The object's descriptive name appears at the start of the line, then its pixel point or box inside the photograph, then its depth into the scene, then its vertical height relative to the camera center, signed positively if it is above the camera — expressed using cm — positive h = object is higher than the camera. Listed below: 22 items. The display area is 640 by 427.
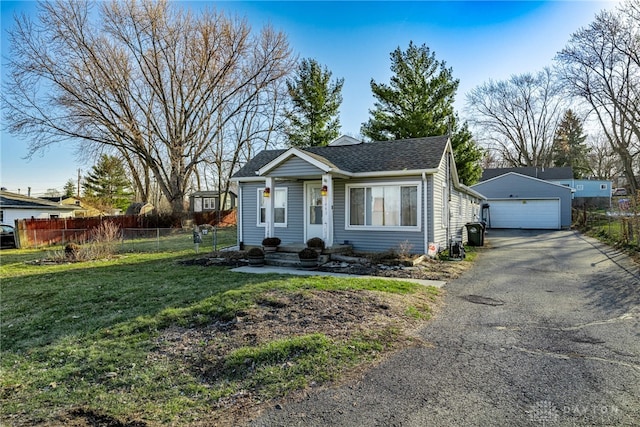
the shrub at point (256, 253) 1091 -96
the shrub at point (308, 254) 1054 -97
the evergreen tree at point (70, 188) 5466 +516
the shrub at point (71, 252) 1286 -104
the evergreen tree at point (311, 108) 2920 +894
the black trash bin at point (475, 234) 1680 -72
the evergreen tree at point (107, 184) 4378 +467
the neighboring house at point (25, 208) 2489 +107
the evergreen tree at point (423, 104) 2419 +787
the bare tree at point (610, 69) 2436 +1087
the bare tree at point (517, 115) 4406 +1262
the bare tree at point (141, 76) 2292 +1007
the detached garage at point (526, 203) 2691 +112
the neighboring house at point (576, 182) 3891 +396
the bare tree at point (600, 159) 4647 +759
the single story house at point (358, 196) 1164 +80
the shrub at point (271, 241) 1184 -67
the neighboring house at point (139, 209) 3139 +111
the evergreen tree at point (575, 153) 4831 +855
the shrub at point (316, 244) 1143 -75
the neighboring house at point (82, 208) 4047 +181
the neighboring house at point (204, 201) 4053 +232
